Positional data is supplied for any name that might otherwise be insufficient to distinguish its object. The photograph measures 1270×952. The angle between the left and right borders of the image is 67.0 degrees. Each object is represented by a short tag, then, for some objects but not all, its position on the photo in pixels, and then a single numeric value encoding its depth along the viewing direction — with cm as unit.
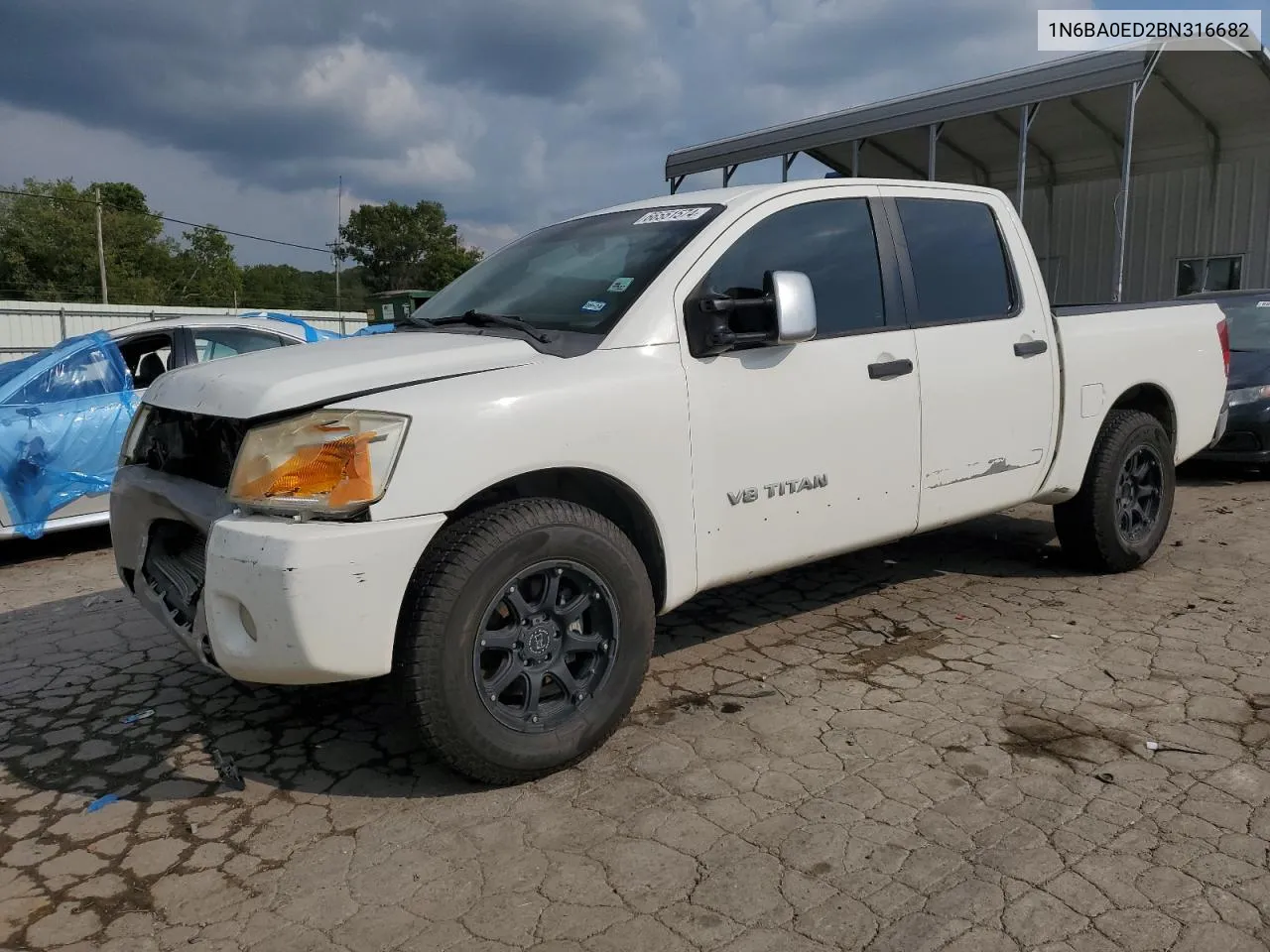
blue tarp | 595
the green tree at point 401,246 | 7438
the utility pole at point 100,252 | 4550
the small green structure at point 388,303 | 2733
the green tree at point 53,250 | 5116
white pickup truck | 258
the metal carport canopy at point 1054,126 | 1271
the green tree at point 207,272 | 6323
